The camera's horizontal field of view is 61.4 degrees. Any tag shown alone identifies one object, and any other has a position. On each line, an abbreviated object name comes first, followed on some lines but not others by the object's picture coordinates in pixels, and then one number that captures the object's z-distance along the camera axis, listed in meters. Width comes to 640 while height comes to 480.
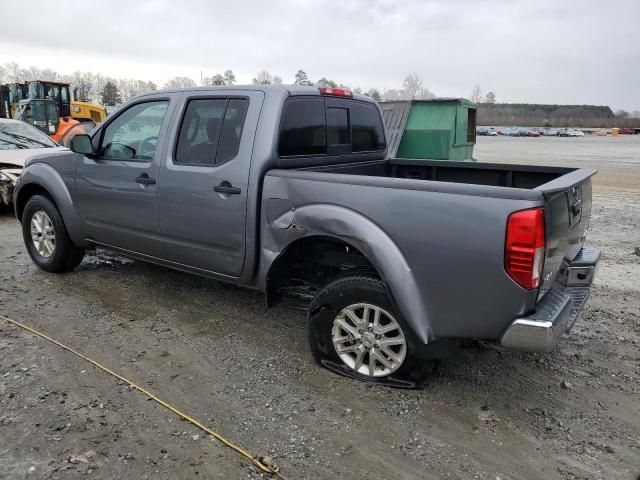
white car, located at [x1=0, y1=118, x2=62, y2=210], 8.38
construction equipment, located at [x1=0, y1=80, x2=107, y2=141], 17.92
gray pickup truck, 2.86
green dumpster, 11.14
